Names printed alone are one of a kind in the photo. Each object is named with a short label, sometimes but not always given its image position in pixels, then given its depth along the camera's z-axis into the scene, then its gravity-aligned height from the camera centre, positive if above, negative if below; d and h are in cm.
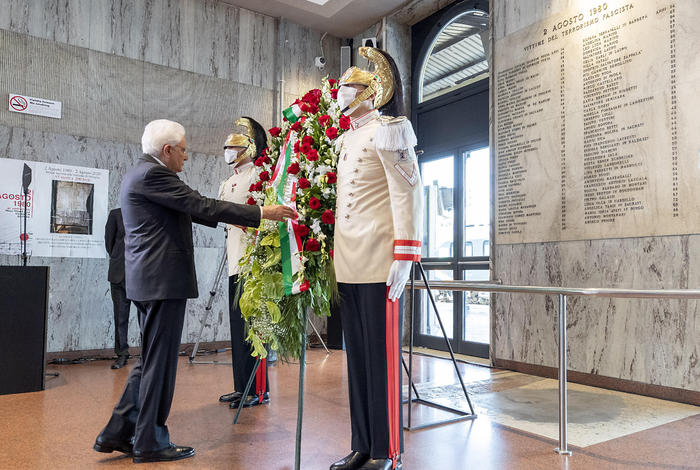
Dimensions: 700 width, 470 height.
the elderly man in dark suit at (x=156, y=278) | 262 -9
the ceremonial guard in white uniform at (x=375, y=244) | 230 +7
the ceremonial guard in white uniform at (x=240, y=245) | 372 +11
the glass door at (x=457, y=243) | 623 +23
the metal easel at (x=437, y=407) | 320 -98
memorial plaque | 401 +117
